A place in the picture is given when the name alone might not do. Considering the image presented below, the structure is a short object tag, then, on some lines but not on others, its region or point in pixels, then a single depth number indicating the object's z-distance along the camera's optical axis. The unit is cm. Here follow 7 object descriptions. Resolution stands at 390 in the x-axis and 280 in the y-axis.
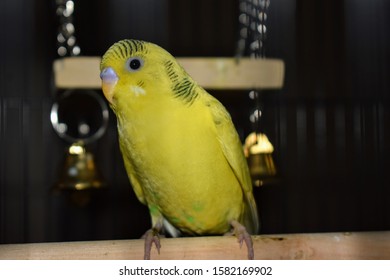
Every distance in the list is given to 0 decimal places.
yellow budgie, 46
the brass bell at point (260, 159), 56
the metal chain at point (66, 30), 61
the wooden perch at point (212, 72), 52
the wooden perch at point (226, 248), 44
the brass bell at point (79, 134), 58
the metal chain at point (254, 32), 58
